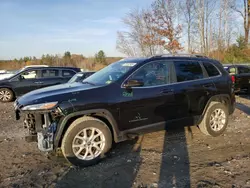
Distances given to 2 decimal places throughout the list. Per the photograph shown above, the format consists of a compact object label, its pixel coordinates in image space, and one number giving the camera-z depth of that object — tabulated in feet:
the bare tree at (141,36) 77.27
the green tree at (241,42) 93.30
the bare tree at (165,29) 75.15
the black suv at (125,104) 12.53
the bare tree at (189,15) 77.87
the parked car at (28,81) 36.94
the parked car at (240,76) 37.19
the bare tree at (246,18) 103.54
